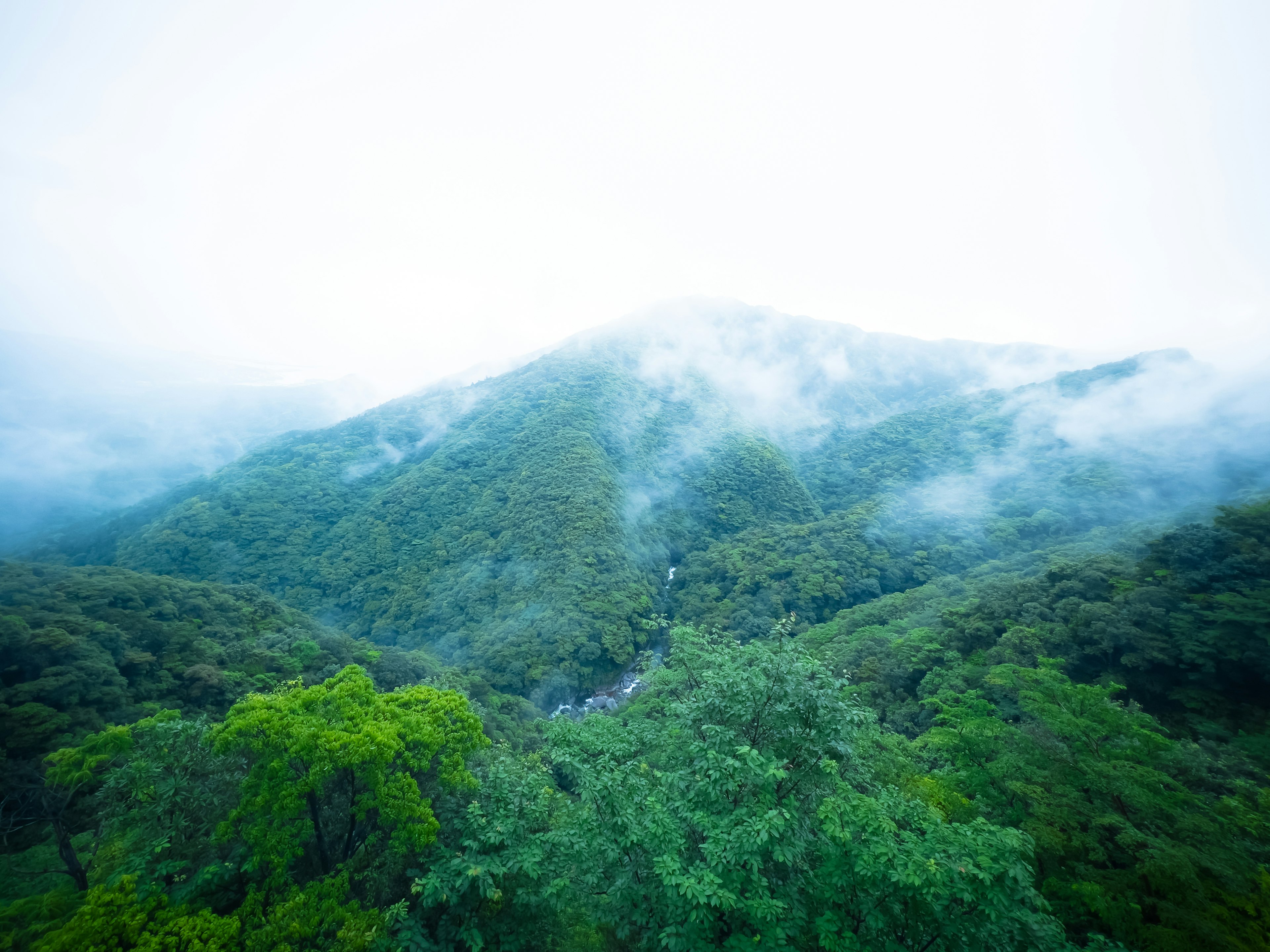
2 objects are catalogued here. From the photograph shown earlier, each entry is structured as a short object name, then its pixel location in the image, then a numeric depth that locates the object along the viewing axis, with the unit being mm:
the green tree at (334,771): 10562
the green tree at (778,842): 7359
